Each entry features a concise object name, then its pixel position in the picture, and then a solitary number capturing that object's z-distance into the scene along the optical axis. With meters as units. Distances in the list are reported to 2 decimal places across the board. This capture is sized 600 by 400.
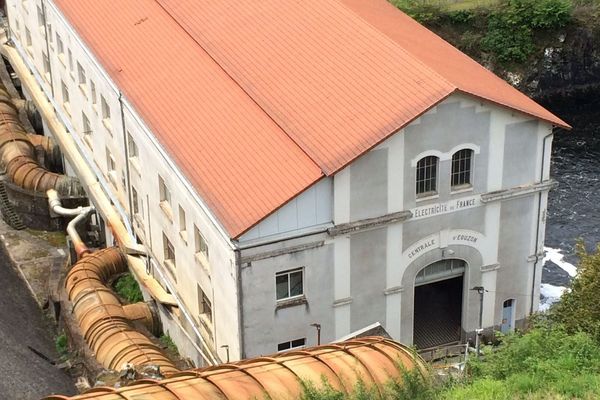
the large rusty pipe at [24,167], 64.06
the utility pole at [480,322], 45.09
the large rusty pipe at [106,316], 45.56
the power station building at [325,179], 41.69
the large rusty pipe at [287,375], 30.25
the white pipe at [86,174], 52.66
